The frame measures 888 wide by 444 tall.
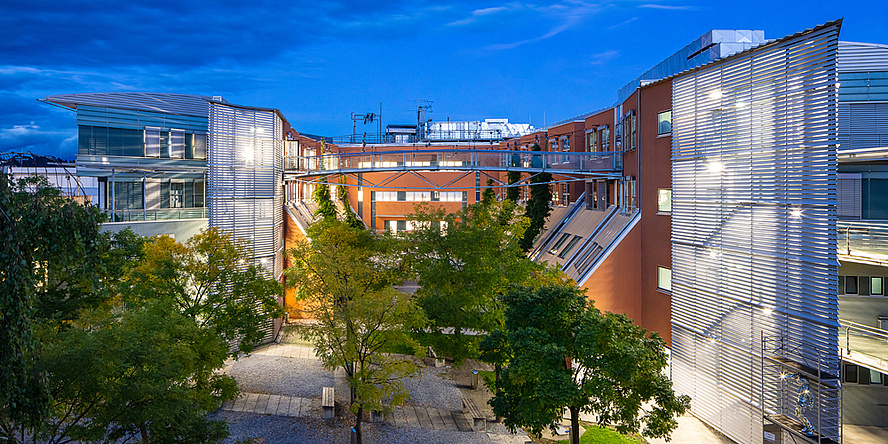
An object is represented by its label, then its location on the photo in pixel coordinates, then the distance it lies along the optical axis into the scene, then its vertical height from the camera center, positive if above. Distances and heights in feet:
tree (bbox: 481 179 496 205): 169.37 +3.16
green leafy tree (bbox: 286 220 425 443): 60.39 -13.00
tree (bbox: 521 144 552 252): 133.80 -0.74
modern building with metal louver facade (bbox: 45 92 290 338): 92.27 +8.11
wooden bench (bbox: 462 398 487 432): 69.31 -28.07
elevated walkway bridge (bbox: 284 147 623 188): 100.73 +8.61
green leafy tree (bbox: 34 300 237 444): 32.81 -11.69
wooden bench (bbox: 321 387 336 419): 71.72 -27.27
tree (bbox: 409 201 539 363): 71.10 -9.52
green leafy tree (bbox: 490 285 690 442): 47.42 -14.89
